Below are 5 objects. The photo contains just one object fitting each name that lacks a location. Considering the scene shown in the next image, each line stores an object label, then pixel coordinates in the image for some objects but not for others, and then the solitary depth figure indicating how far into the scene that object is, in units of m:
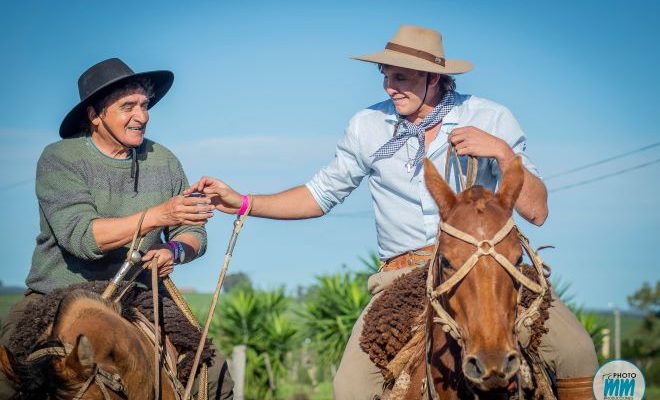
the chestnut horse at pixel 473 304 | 4.85
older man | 6.98
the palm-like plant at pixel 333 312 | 23.33
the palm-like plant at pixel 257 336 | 26.36
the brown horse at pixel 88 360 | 5.47
